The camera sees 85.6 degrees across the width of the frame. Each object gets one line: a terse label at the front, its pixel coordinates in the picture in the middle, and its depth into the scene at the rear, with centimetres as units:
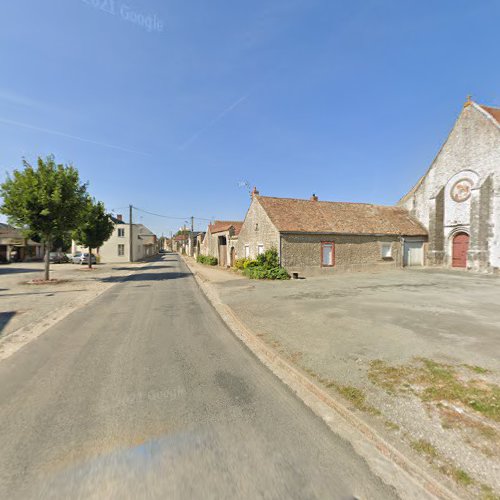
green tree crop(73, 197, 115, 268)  2292
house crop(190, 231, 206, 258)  4438
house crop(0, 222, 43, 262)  3052
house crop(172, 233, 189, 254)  7449
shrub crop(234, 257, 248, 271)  2037
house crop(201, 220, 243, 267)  2566
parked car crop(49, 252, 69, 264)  3198
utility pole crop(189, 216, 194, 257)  5431
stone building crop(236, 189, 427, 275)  1789
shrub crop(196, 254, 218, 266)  2979
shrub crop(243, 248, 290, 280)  1641
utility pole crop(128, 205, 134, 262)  3595
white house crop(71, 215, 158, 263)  3609
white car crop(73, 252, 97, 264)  3134
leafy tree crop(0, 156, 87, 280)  1334
